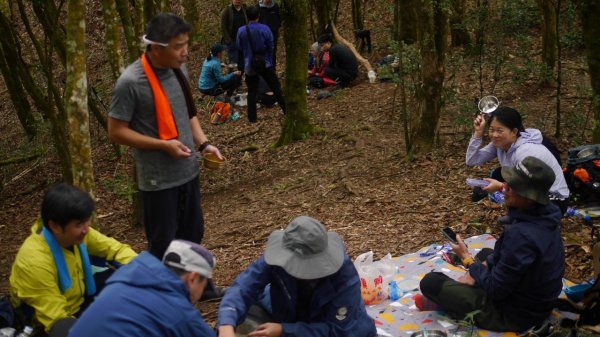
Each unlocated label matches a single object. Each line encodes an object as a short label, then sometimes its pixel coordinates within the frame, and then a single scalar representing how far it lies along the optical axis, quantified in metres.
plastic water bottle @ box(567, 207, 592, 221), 5.86
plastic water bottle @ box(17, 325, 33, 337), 3.75
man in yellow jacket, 3.56
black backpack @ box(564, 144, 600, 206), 5.88
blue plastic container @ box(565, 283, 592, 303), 4.54
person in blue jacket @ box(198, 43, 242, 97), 12.73
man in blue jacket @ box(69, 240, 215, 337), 2.61
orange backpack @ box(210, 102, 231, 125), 12.43
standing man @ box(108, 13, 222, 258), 4.08
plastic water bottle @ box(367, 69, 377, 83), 12.75
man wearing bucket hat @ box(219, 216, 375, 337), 3.64
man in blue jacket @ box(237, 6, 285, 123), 11.01
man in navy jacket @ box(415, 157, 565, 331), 3.98
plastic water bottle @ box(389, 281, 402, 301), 4.89
